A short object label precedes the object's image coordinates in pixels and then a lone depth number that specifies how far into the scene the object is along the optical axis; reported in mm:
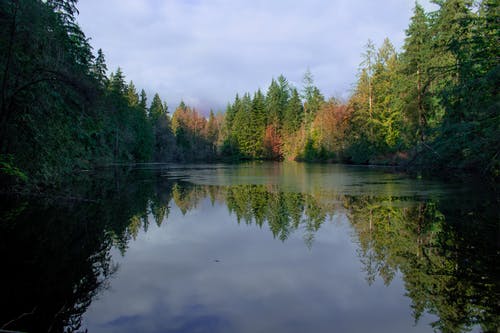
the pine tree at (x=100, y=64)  43816
